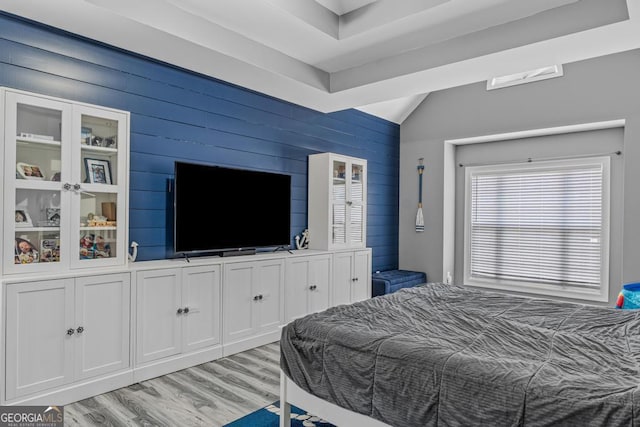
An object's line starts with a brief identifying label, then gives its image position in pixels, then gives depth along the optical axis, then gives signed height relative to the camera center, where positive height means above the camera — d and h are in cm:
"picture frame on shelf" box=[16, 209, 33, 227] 242 -4
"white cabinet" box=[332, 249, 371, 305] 451 -74
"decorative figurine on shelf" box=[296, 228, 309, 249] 448 -30
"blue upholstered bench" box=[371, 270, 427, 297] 501 -86
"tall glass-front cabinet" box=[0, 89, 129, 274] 239 +18
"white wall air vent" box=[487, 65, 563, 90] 449 +165
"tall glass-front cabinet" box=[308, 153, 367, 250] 446 +14
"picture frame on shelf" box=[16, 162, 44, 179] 242 +25
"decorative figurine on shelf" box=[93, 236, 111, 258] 276 -25
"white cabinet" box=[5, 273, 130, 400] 233 -76
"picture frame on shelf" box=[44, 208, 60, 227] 254 -3
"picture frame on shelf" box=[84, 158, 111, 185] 273 +29
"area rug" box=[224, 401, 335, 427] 229 -122
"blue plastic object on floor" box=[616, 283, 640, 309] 323 -67
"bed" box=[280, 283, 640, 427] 141 -61
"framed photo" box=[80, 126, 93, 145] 268 +53
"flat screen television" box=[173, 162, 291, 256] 327 +4
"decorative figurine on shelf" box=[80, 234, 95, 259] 269 -24
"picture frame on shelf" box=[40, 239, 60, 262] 252 -25
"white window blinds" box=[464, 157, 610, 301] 455 -14
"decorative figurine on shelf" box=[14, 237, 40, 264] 241 -25
